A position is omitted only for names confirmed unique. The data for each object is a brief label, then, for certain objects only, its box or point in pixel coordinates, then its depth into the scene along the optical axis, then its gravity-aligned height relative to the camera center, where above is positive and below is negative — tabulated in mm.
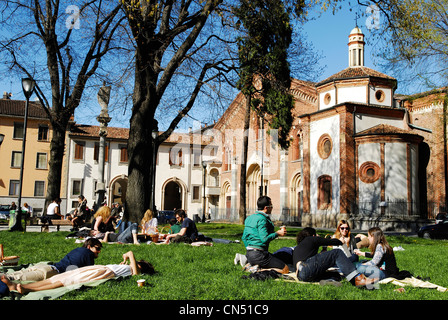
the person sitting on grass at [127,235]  11812 -897
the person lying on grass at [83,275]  5320 -1027
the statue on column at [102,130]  21219 +4111
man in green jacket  7418 -603
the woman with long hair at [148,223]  12602 -594
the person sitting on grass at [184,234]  11844 -844
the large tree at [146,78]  13266 +3917
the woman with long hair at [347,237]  8630 -635
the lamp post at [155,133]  18414 +3472
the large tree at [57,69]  18844 +6047
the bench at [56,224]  16688 -878
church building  28609 +3598
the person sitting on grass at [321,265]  6438 -921
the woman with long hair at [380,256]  7033 -812
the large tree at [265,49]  13648 +5454
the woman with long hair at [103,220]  12070 -502
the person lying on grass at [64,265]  6000 -950
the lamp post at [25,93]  15922 +4009
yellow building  42781 +4845
